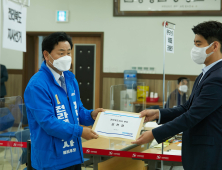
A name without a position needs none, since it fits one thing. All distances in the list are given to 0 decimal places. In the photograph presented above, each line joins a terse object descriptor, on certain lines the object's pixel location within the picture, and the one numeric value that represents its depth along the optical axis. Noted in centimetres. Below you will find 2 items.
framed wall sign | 640
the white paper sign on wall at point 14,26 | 210
